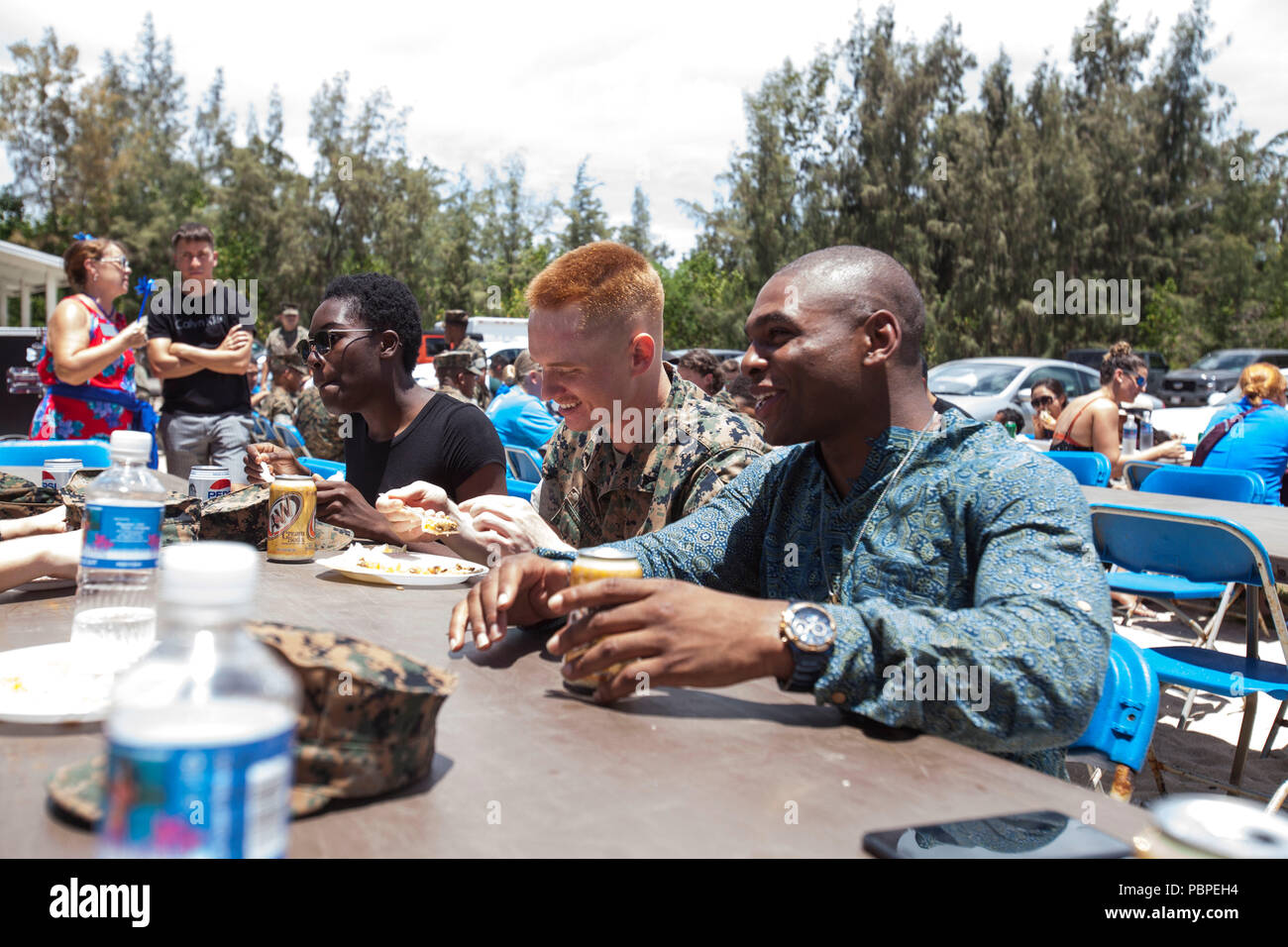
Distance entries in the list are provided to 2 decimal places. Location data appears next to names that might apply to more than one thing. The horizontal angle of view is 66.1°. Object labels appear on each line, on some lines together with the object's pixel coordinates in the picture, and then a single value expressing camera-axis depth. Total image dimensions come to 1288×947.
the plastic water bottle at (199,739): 0.72
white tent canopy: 17.53
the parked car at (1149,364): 24.08
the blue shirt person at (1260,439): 6.29
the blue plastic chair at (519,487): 5.23
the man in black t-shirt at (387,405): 3.58
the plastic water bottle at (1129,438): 8.02
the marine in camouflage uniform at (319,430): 5.66
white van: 21.61
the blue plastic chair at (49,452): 4.53
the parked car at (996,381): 14.01
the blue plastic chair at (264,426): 8.71
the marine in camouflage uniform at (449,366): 8.43
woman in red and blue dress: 5.25
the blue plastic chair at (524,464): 5.80
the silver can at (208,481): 2.95
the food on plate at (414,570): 2.38
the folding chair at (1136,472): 6.61
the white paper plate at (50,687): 1.28
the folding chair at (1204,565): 3.48
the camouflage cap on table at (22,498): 2.60
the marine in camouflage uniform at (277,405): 9.80
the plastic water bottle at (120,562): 1.45
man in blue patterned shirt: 1.40
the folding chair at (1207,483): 5.59
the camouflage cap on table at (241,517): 2.60
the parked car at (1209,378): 22.72
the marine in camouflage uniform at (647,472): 2.67
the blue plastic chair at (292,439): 6.90
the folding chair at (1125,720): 1.80
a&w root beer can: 2.56
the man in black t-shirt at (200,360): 5.63
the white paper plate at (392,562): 2.32
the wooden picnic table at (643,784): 1.00
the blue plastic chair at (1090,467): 6.26
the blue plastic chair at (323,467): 4.16
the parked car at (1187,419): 16.55
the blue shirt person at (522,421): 6.37
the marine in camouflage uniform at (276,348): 10.61
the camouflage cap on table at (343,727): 1.01
